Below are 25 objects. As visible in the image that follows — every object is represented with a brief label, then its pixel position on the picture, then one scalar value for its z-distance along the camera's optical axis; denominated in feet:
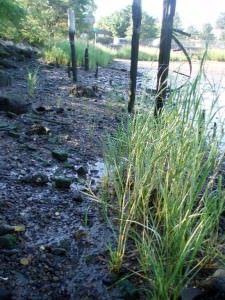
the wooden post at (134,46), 12.09
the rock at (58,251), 5.17
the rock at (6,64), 24.15
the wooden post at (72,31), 21.62
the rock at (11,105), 12.39
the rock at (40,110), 13.27
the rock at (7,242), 5.01
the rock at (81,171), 8.29
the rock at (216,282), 4.20
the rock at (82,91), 17.92
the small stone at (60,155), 8.89
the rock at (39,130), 10.57
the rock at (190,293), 4.09
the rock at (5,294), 4.06
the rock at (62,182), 7.26
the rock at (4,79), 16.95
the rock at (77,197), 6.89
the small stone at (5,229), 5.28
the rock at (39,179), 7.25
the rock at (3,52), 25.94
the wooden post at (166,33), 9.12
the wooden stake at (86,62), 28.64
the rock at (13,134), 9.95
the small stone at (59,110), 13.67
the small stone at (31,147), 9.26
